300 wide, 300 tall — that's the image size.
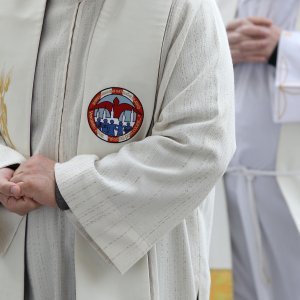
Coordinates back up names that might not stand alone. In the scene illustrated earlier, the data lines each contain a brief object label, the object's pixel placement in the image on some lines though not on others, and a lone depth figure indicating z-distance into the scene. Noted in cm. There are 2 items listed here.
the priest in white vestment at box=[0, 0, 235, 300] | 258
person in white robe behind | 337
